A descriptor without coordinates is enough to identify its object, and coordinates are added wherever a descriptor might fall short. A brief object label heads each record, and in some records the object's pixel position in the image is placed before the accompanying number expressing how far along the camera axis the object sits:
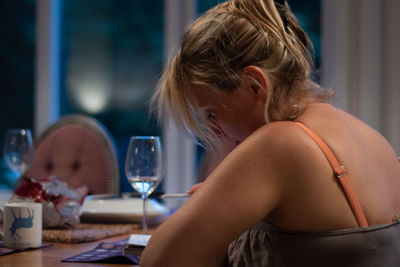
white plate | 2.10
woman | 1.46
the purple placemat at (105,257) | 1.65
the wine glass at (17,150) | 2.37
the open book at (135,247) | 1.69
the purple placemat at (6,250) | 1.70
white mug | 1.74
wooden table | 1.62
